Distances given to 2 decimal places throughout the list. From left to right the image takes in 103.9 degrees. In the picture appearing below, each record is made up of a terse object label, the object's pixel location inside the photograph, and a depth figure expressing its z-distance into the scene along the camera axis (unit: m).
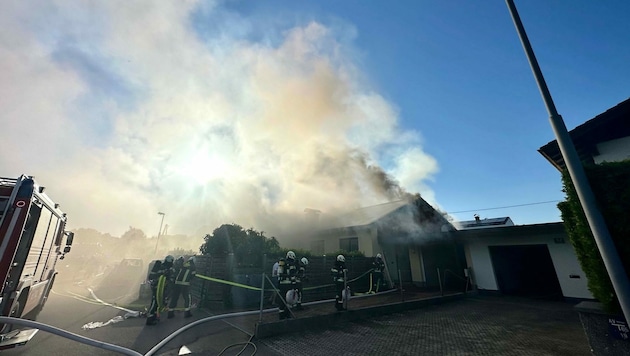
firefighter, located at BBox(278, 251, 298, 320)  6.73
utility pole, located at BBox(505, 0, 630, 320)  3.07
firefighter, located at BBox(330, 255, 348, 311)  7.87
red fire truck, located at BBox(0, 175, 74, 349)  4.10
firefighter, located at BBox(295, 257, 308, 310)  7.62
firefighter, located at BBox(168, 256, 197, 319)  8.46
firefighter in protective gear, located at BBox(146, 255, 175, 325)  6.97
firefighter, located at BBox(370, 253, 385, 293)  12.38
